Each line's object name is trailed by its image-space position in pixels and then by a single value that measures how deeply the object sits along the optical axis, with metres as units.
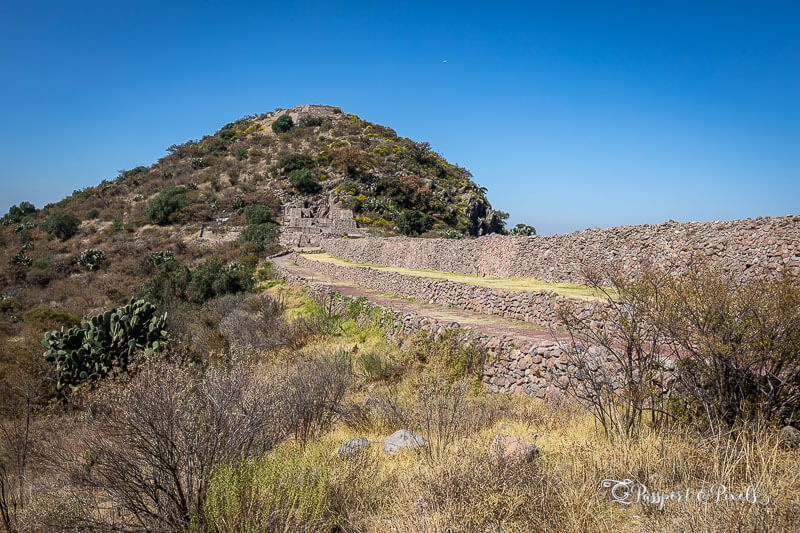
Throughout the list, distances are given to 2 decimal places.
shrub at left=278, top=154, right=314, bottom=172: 52.75
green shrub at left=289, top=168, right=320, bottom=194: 49.12
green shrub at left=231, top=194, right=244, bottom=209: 46.12
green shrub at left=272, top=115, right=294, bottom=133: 68.38
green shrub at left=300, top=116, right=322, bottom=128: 70.06
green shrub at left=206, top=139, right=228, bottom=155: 65.06
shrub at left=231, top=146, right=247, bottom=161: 59.91
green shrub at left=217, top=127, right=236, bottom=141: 72.62
